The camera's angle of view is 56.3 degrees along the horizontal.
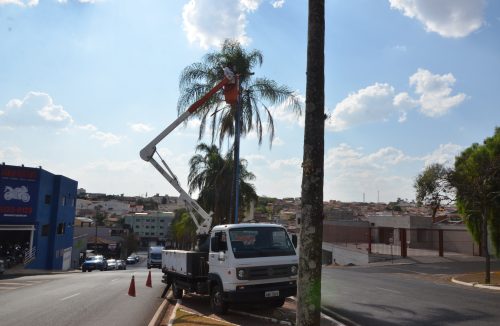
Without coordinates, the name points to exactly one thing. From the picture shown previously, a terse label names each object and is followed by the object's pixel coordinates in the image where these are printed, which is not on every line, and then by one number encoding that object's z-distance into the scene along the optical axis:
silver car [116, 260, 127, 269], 55.66
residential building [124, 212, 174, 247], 133.12
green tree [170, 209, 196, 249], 46.02
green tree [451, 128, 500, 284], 20.00
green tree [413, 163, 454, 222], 21.99
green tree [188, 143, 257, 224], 34.72
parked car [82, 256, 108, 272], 48.01
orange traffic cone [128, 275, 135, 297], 15.49
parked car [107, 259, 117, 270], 52.97
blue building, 39.47
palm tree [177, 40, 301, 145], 21.98
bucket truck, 11.30
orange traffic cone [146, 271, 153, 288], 18.83
